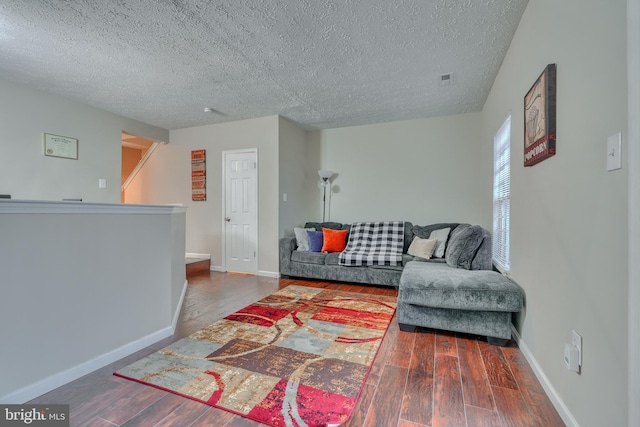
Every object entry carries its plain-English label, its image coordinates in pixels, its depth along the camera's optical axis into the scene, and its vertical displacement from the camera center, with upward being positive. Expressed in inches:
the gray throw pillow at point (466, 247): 108.3 -14.9
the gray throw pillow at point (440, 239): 142.0 -15.3
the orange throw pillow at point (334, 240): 167.2 -18.5
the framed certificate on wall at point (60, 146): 135.3 +32.0
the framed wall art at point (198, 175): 189.5 +23.8
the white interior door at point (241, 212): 176.4 -1.5
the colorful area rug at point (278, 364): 56.4 -40.2
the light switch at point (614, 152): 37.4 +8.2
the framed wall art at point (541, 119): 57.7 +21.1
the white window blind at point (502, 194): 99.3 +6.5
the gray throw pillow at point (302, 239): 170.2 -18.3
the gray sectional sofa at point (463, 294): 81.0 -25.3
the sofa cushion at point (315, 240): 168.4 -19.0
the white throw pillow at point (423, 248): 142.4 -20.0
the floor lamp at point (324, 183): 185.2 +19.0
